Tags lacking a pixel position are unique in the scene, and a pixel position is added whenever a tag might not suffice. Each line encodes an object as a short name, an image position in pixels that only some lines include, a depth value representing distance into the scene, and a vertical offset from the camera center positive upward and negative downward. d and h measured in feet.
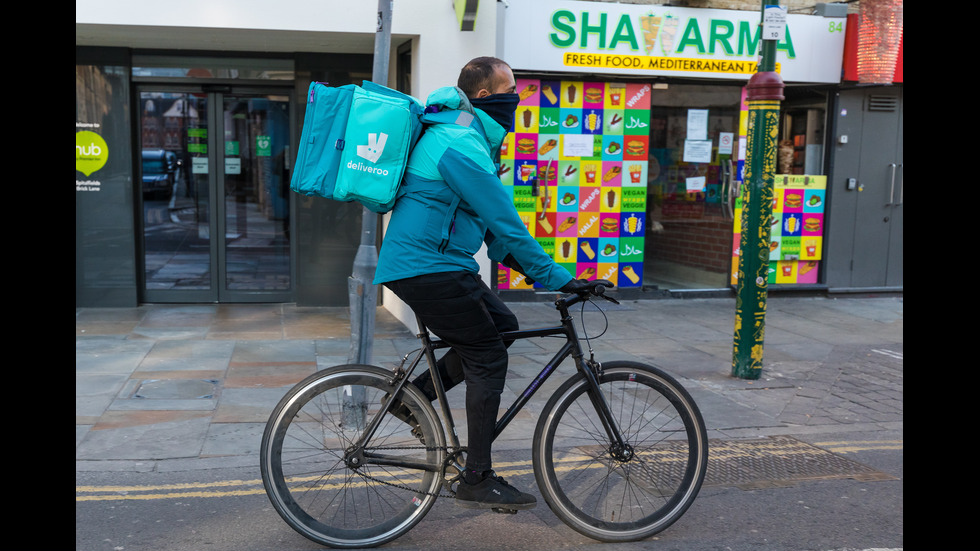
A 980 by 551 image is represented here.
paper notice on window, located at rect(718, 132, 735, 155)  34.19 +1.90
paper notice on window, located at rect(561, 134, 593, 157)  32.76 +1.57
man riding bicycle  10.86 -0.82
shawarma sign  30.96 +5.49
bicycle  11.50 -3.67
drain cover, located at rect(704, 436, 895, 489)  15.12 -5.00
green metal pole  21.52 -0.53
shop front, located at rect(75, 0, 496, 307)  29.12 +0.14
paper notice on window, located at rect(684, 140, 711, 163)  34.17 +1.53
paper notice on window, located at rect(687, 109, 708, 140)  33.86 +2.57
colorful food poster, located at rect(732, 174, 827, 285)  34.83 -1.42
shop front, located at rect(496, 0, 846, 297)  31.73 +1.92
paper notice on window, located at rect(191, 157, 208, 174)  30.50 +0.42
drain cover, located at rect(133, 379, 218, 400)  19.51 -4.92
